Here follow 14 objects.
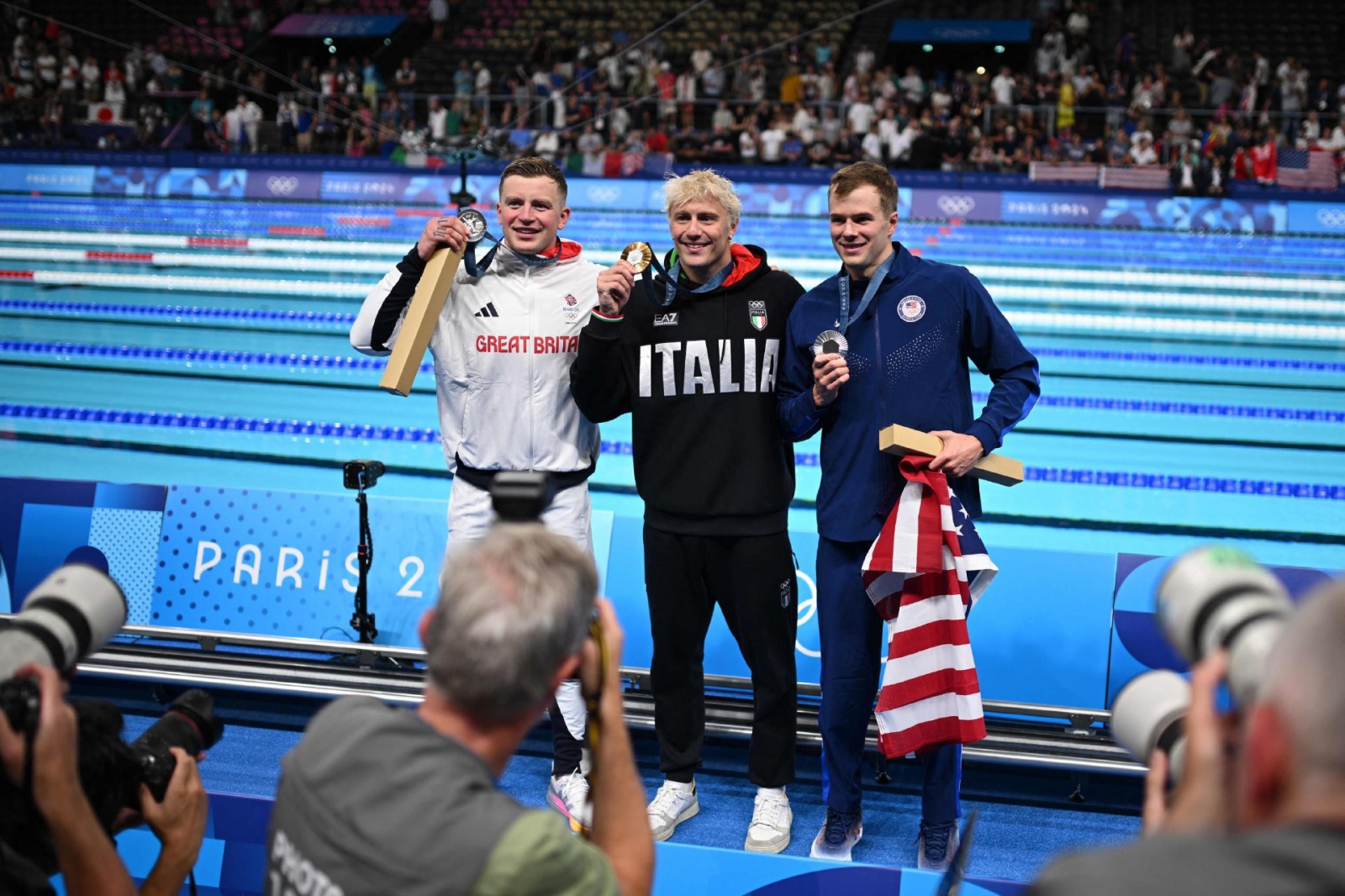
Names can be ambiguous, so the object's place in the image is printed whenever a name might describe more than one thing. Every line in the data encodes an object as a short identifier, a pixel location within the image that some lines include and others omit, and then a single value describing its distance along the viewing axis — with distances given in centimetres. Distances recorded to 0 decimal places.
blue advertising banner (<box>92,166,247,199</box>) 1808
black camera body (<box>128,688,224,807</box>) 168
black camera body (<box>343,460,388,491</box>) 384
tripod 403
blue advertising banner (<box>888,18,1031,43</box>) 2291
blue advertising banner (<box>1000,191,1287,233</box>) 1550
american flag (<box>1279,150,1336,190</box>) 1605
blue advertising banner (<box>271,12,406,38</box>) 2517
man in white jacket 334
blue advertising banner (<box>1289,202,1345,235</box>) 1532
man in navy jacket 314
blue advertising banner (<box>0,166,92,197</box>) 1828
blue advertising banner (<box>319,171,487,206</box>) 1695
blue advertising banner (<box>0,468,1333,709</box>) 416
